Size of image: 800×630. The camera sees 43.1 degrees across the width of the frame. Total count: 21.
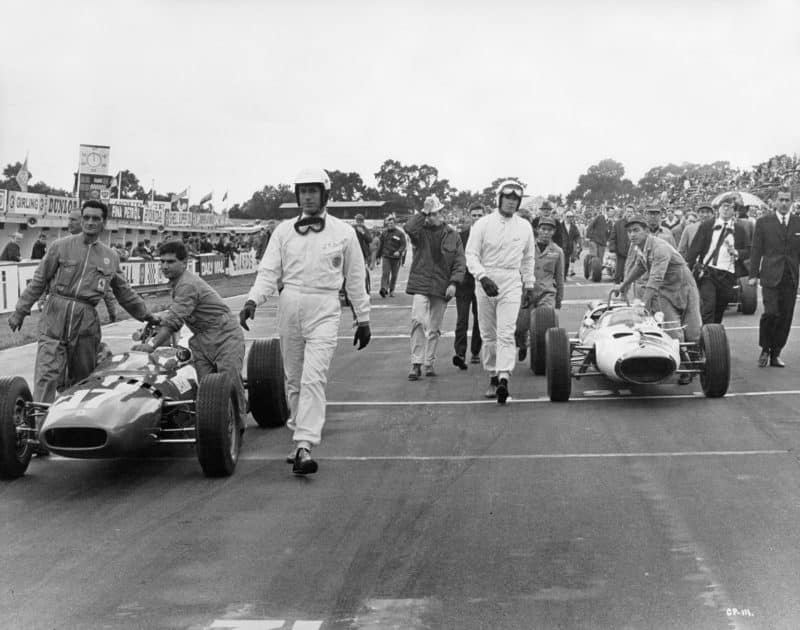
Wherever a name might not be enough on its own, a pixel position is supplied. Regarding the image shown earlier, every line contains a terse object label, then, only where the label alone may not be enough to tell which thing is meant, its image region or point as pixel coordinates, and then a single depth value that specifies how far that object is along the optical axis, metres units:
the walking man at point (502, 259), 10.12
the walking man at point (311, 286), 7.43
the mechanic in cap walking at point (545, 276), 12.38
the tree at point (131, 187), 146.75
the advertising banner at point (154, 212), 56.49
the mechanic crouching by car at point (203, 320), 8.37
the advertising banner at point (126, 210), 50.22
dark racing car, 6.76
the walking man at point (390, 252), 23.00
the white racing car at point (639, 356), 9.48
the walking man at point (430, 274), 11.58
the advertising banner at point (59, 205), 45.03
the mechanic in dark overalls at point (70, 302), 8.08
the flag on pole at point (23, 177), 48.34
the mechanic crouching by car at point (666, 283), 10.70
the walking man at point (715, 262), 13.40
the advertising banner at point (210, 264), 32.19
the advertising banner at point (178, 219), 62.21
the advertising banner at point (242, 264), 36.03
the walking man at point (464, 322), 12.16
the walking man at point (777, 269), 11.57
